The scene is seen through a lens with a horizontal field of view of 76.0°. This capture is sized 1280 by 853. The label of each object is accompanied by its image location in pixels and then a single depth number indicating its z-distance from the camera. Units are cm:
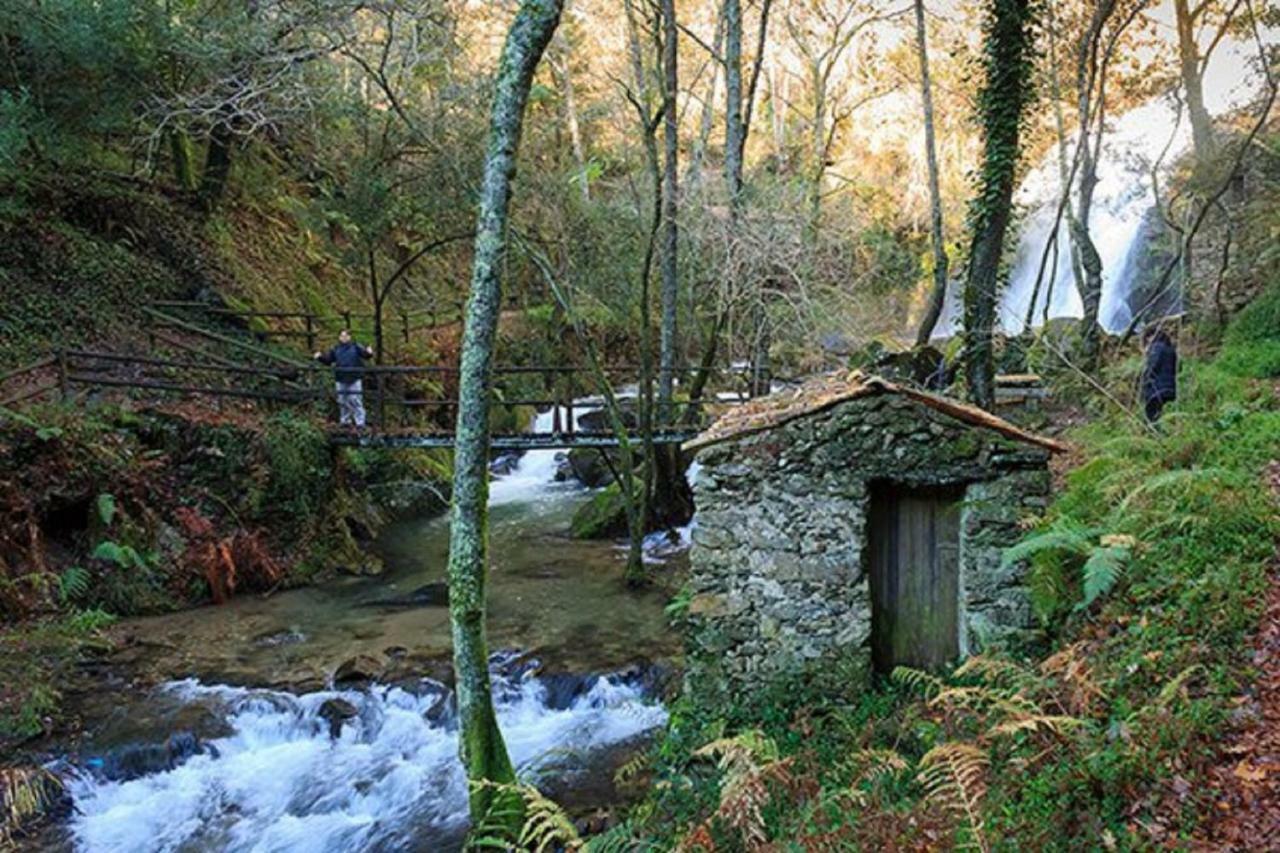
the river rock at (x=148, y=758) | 693
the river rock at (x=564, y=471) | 1870
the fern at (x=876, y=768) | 466
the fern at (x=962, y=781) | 332
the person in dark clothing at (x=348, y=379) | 1339
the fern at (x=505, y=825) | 546
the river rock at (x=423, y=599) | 1095
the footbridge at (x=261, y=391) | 1121
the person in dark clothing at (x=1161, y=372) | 1059
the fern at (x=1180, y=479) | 565
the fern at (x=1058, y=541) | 538
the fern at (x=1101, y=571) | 506
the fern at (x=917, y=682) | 555
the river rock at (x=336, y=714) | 783
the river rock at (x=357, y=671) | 852
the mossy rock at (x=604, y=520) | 1407
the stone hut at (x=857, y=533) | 629
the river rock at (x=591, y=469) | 1781
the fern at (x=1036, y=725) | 400
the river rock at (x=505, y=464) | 1897
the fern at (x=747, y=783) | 435
